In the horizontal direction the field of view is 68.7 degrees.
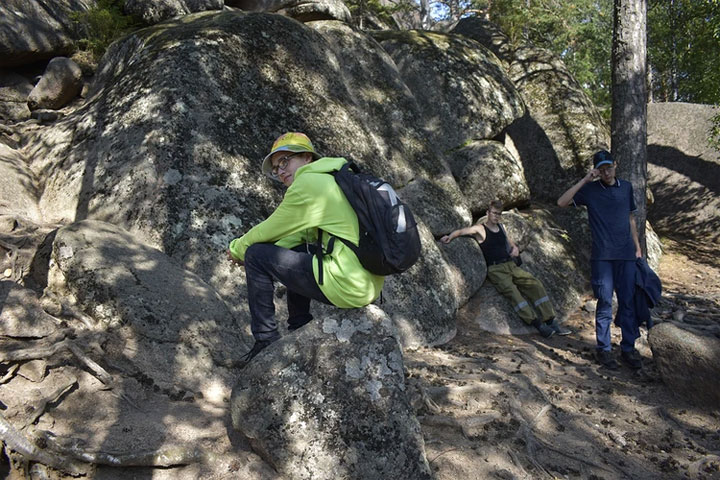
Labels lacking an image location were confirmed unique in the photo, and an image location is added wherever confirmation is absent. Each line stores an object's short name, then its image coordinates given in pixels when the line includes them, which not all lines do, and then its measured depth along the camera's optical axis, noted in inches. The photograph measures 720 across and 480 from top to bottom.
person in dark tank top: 342.3
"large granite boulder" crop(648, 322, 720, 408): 226.7
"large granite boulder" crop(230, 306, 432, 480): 145.0
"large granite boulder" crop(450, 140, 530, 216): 416.5
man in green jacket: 146.6
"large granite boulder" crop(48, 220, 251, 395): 191.6
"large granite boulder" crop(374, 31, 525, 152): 447.5
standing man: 273.0
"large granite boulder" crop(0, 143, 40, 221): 255.3
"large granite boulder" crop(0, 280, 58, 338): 173.2
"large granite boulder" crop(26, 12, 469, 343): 253.1
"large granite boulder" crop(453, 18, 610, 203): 479.8
